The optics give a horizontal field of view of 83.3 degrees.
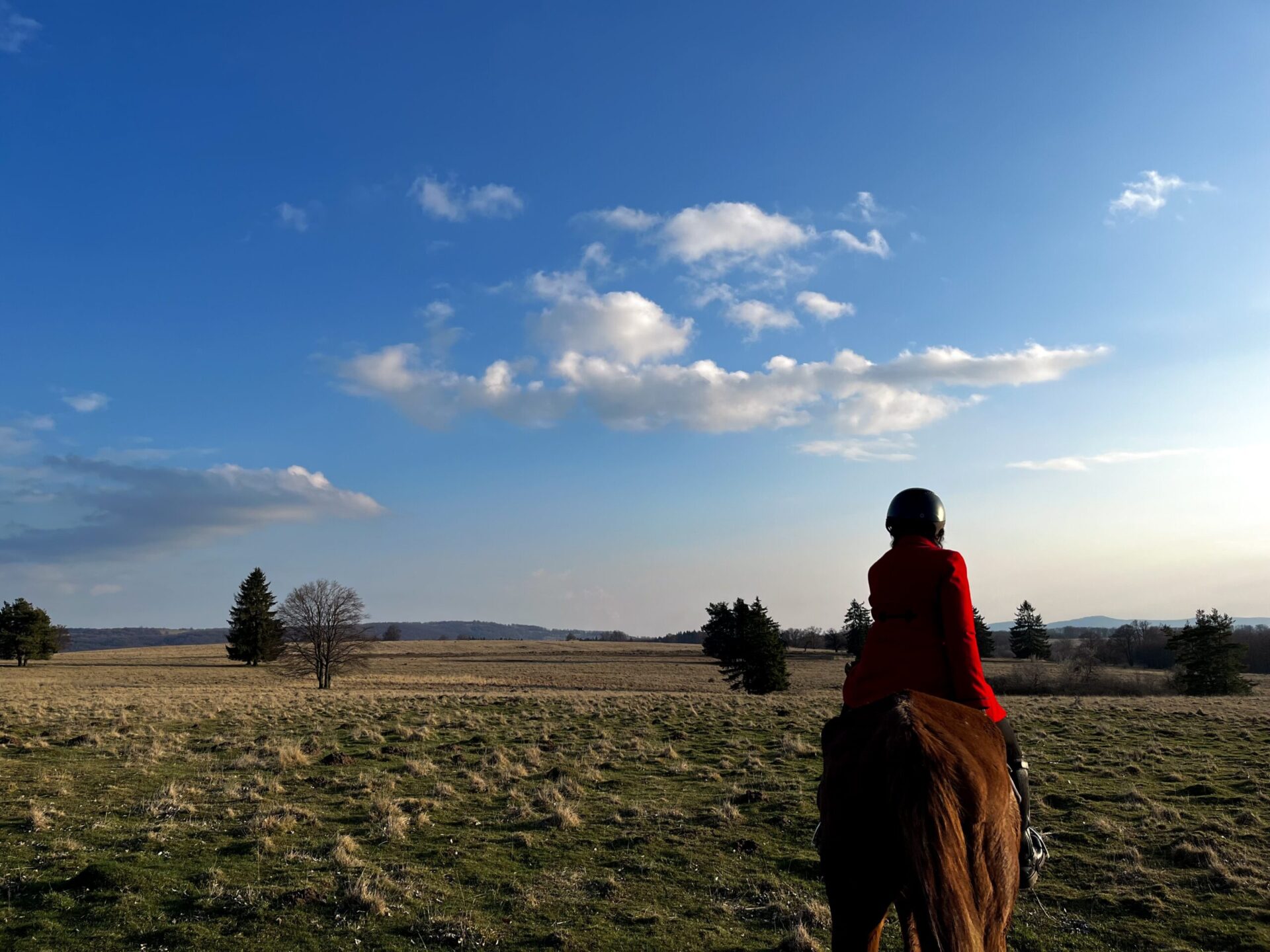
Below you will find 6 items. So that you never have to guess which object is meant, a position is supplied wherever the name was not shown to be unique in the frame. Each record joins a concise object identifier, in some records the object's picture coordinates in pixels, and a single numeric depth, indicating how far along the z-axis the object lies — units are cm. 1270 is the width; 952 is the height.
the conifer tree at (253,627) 6912
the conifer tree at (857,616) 5903
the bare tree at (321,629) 4894
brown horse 286
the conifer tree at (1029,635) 8706
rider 402
